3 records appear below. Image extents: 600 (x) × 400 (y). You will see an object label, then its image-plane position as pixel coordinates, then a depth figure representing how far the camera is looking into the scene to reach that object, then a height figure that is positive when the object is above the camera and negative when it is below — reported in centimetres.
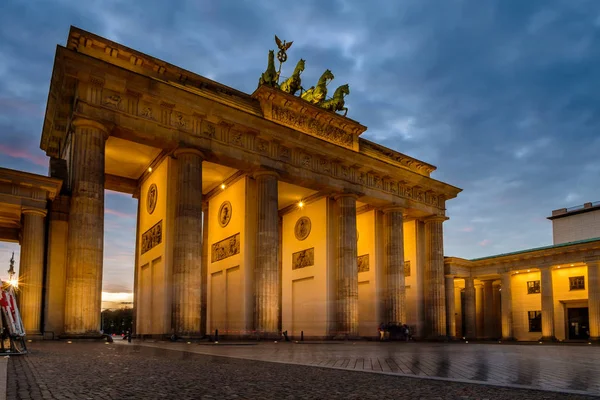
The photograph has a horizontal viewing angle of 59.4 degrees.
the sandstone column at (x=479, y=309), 5406 -264
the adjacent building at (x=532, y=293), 4219 -89
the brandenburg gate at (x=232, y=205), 2503 +506
